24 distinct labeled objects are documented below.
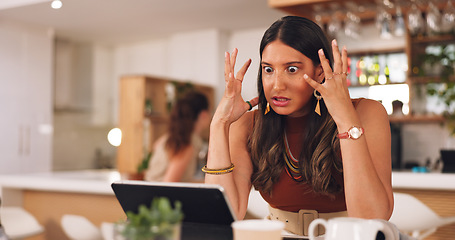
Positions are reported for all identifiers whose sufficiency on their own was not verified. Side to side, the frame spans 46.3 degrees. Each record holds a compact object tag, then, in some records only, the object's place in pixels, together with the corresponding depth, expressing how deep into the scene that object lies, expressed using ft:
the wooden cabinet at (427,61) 15.35
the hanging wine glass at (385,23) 12.15
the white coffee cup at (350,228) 3.22
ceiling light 8.31
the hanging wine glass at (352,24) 12.71
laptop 3.44
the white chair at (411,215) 8.51
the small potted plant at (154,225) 2.74
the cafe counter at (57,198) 11.86
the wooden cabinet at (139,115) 19.44
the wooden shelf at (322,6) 12.17
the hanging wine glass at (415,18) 12.08
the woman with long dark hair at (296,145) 4.49
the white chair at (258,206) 8.19
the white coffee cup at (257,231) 3.07
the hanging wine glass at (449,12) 11.64
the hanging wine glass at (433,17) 12.01
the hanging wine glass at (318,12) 12.75
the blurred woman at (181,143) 12.03
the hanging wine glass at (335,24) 12.68
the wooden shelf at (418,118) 15.75
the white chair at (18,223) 9.79
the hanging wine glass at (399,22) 12.34
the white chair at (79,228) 10.87
